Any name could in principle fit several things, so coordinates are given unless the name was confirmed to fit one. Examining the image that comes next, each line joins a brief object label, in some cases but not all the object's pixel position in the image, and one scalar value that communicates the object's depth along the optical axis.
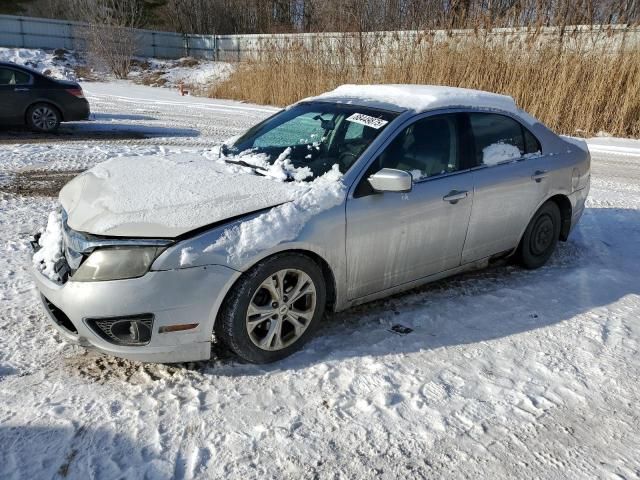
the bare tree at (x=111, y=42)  29.50
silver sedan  2.83
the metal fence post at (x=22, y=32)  34.41
